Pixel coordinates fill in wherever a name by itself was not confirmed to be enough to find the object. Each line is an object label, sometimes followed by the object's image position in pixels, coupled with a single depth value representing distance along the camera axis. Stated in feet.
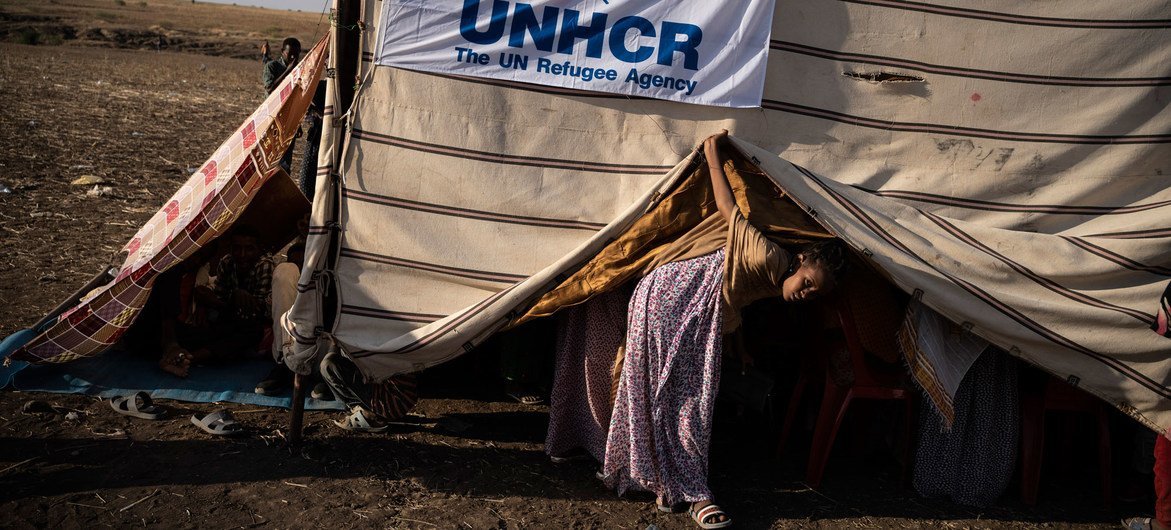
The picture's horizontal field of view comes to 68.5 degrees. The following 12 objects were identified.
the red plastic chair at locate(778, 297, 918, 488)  12.24
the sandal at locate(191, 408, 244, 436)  12.90
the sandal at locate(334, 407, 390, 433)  13.39
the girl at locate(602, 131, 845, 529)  11.53
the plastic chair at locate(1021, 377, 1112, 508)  12.83
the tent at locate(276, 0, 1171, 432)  12.25
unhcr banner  12.23
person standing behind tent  20.71
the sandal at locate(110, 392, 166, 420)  13.26
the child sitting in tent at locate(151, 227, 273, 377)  14.71
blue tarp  13.83
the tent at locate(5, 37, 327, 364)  13.66
